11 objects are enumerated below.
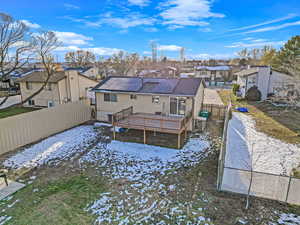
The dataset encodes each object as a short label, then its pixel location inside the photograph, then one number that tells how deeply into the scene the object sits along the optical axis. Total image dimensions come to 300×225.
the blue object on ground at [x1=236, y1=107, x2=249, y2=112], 19.79
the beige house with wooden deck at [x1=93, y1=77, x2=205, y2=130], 13.28
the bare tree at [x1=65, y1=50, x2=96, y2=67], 54.34
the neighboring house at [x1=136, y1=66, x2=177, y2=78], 46.41
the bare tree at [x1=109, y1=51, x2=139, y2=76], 45.83
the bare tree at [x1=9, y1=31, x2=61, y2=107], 15.73
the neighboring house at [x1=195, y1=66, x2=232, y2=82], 49.72
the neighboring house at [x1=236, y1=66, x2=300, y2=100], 24.58
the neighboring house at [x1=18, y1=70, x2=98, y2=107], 20.45
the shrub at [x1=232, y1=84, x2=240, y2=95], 30.97
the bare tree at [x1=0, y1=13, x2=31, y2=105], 13.38
